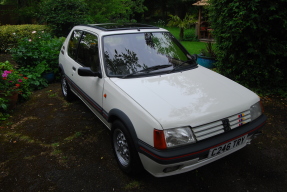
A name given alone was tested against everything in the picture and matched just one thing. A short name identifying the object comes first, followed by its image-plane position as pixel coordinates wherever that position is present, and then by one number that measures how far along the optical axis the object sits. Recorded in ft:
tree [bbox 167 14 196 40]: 47.75
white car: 7.36
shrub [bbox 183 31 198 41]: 49.83
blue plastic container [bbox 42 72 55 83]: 21.27
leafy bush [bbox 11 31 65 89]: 20.21
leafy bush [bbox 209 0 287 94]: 16.07
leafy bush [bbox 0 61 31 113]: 15.08
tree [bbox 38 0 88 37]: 29.14
